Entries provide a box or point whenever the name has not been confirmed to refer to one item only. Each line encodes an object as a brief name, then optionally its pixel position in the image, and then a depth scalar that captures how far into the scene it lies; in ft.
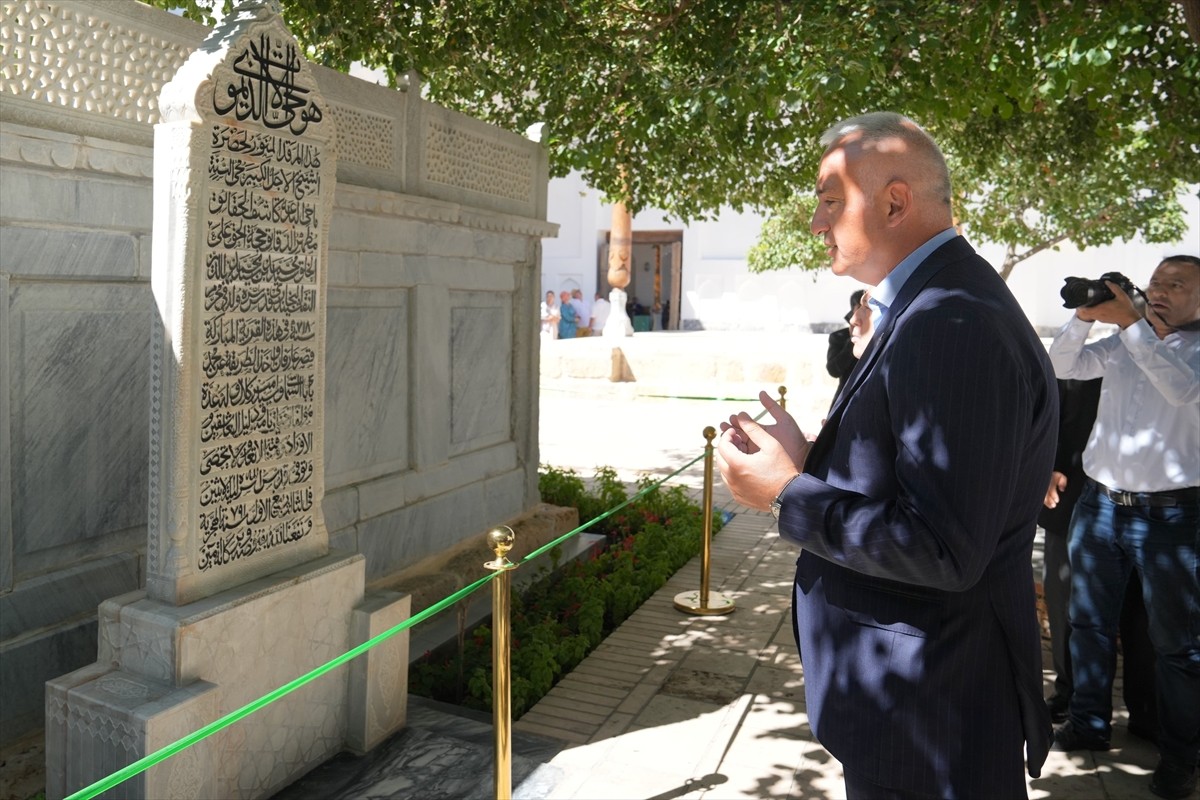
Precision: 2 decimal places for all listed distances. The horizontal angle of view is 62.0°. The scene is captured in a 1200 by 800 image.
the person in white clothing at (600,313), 100.42
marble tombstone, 11.02
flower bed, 16.17
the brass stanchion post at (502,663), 10.58
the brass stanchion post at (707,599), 20.25
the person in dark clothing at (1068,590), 14.14
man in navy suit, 5.72
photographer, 12.27
